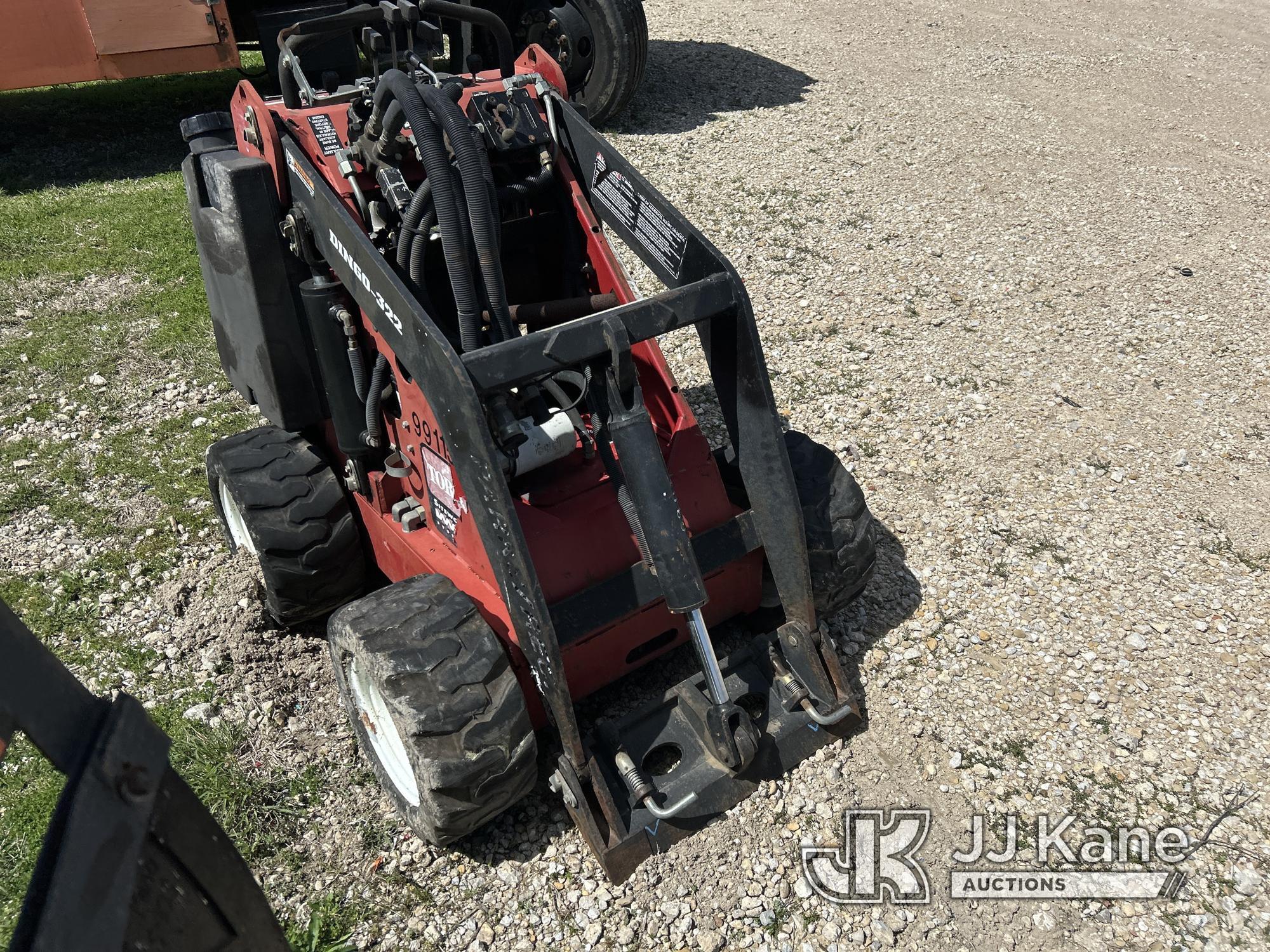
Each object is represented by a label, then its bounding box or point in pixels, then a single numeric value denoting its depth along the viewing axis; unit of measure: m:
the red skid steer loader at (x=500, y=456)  2.74
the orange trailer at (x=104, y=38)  7.45
